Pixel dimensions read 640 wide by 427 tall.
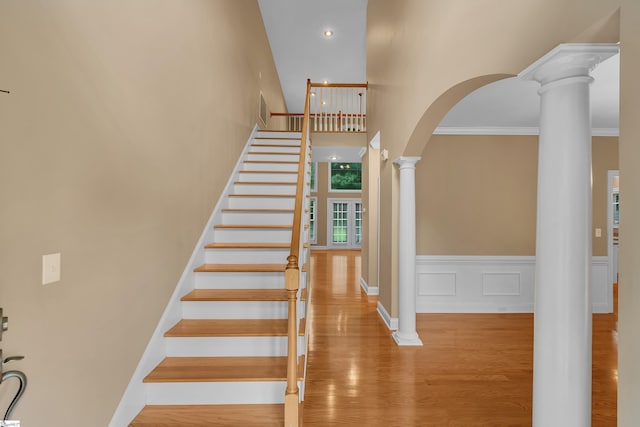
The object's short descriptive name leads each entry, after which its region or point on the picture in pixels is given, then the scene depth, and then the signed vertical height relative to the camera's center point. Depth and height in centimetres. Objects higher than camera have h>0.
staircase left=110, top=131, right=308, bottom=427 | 196 -82
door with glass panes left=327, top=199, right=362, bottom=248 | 1311 -7
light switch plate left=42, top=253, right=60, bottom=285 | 132 -21
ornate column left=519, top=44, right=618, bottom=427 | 140 -11
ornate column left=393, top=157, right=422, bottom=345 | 357 -41
